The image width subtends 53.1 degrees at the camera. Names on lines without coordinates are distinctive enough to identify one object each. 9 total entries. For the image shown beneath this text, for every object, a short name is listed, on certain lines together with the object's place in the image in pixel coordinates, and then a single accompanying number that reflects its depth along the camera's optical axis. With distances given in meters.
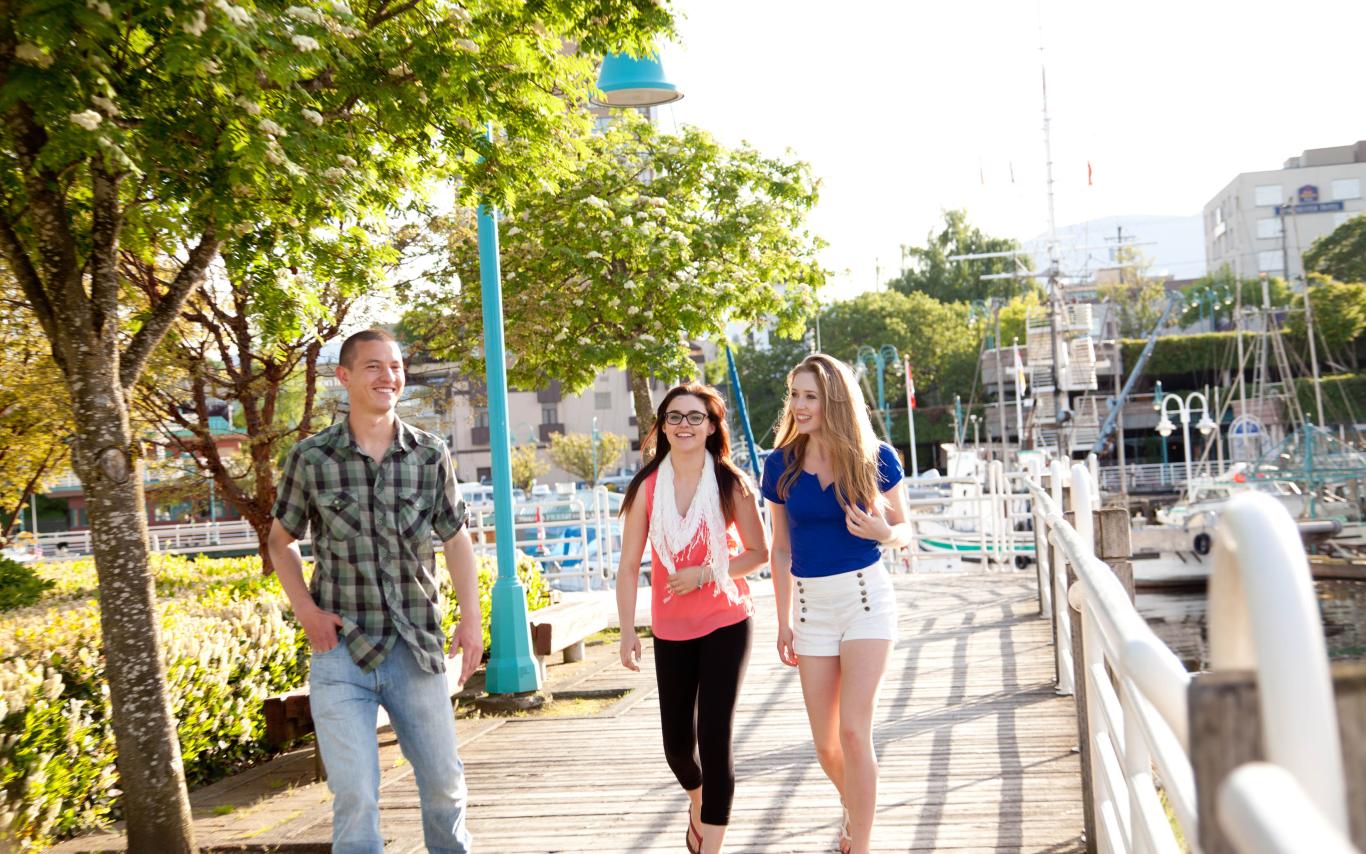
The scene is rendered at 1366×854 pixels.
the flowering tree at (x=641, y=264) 16.78
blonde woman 5.16
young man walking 4.48
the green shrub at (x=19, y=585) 13.94
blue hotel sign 105.88
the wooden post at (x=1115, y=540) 5.12
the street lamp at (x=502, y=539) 10.04
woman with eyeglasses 5.32
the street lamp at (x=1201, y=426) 53.08
